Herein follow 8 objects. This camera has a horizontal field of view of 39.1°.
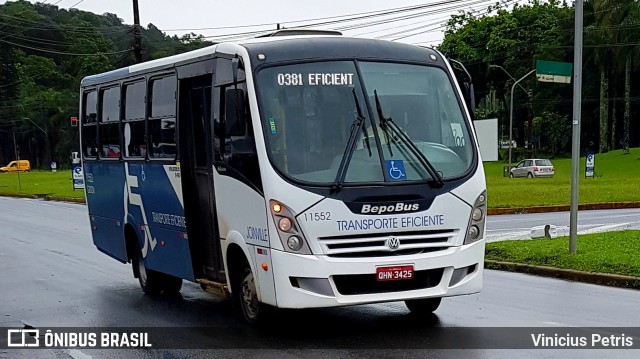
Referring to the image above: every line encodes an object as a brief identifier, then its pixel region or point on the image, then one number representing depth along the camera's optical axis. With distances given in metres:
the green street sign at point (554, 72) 13.88
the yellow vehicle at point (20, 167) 103.00
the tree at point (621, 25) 66.00
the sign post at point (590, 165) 41.53
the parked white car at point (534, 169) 55.16
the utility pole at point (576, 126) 13.46
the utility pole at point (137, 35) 34.16
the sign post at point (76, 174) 41.56
